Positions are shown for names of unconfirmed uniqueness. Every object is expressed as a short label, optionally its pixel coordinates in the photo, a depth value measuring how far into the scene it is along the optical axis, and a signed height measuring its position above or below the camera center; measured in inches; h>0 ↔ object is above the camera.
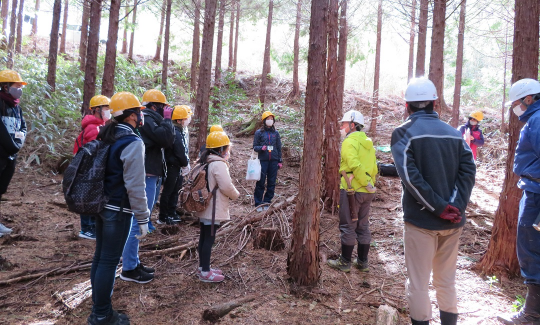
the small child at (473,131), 354.3 +49.7
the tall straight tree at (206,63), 391.5 +110.5
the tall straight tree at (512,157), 179.3 +13.6
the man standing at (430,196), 117.1 -5.4
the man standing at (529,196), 137.8 -3.9
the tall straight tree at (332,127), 275.0 +36.8
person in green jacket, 188.4 -7.7
